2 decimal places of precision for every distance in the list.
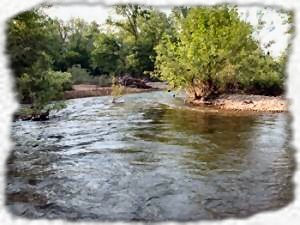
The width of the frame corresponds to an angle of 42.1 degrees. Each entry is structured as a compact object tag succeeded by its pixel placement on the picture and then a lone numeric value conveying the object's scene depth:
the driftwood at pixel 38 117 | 11.45
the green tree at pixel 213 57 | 15.70
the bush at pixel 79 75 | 26.51
